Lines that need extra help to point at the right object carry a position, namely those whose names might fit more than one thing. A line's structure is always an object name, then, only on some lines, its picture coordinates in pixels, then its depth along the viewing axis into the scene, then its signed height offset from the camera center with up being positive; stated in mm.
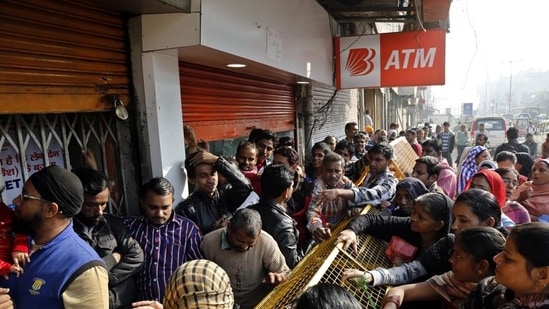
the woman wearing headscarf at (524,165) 5898 -937
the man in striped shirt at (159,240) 2188 -727
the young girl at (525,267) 1408 -632
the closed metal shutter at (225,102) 3570 +183
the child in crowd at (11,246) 1463 -510
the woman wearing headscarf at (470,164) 4633 -745
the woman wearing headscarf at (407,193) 2900 -655
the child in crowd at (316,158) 4152 -503
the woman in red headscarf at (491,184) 3049 -633
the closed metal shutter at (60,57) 1922 +402
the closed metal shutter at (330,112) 8129 +52
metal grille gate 2059 -114
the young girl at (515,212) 3244 -934
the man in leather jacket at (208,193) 2668 -566
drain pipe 7211 -71
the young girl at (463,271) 1762 -789
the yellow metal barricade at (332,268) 1817 -911
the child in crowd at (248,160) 3375 -404
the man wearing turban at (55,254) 1402 -522
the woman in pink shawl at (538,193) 3838 -932
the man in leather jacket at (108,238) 1941 -637
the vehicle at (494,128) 16031 -901
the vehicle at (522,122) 25431 -1080
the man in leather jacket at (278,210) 2447 -643
